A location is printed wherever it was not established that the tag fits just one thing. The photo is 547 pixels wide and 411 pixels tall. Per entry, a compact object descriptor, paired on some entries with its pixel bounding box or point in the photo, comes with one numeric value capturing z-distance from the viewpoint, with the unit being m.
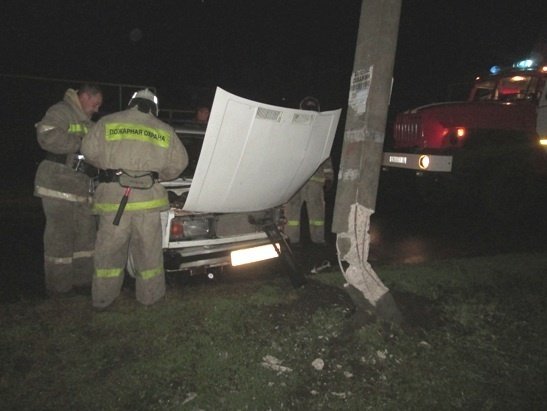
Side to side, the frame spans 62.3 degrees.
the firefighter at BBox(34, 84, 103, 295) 3.72
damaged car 3.23
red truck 7.60
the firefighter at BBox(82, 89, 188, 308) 3.36
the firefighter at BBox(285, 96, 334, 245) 5.97
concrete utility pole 3.24
